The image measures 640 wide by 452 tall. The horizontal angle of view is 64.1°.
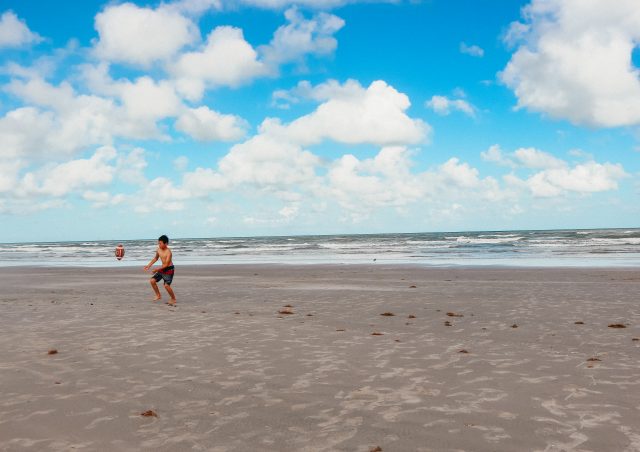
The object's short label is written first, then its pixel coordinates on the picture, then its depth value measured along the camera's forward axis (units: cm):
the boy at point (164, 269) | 1545
